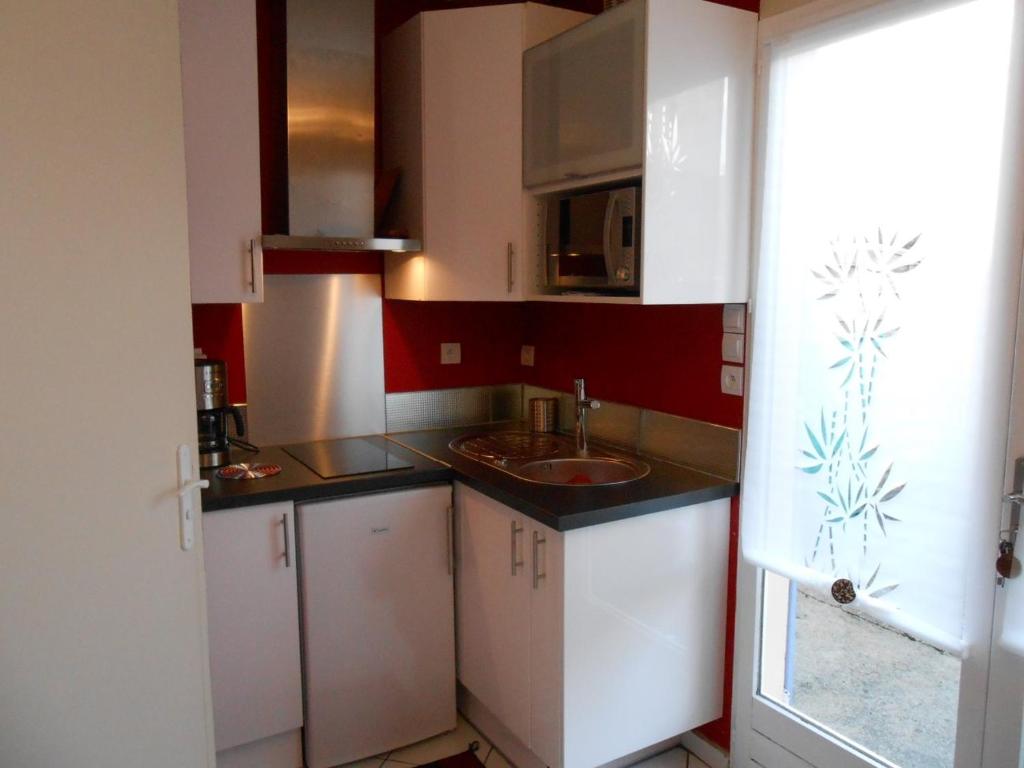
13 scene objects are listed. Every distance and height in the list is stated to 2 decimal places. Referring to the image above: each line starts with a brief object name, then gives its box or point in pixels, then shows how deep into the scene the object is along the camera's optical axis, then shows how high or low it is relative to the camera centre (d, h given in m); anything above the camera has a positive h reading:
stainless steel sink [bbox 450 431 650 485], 2.54 -0.51
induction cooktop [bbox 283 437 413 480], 2.47 -0.51
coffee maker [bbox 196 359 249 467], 2.48 -0.34
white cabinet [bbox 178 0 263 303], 2.29 +0.45
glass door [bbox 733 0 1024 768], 1.67 -0.18
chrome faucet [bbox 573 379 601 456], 2.70 -0.35
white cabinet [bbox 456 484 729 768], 2.11 -0.90
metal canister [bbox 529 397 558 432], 3.04 -0.42
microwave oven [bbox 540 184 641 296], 2.16 +0.19
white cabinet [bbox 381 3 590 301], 2.55 +0.52
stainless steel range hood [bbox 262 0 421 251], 2.54 +0.58
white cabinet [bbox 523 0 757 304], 2.04 +0.46
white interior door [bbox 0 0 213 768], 1.44 -0.16
